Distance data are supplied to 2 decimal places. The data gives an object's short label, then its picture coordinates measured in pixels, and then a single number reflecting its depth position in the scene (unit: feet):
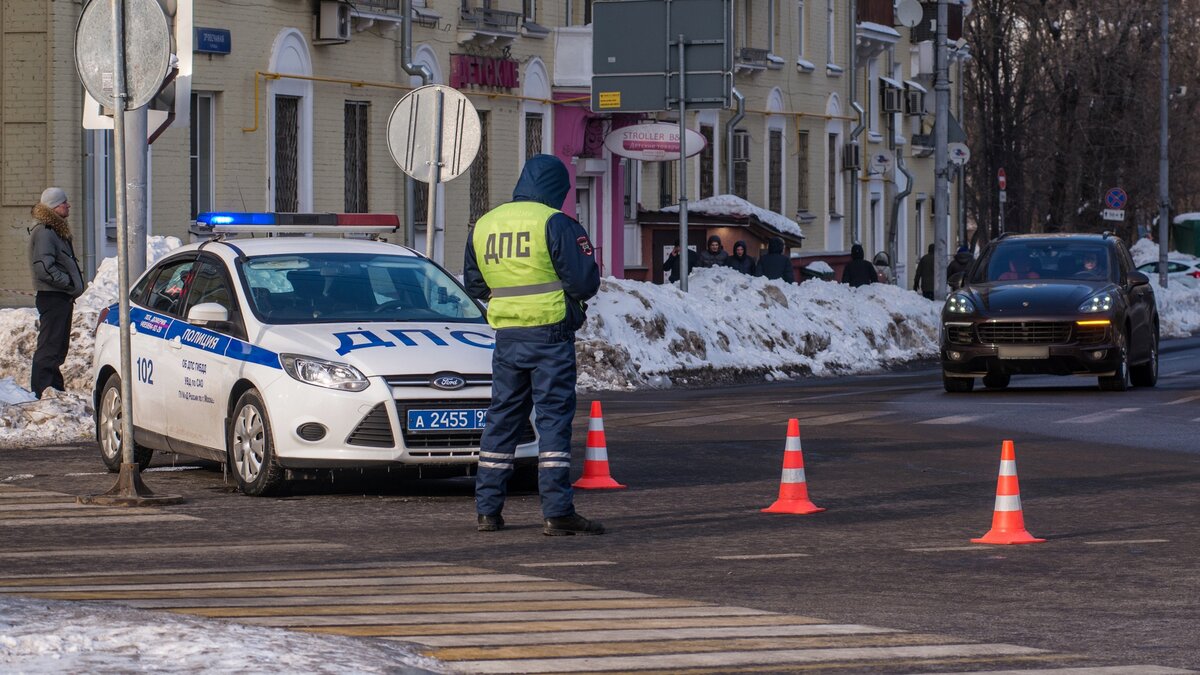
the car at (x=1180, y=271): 198.04
